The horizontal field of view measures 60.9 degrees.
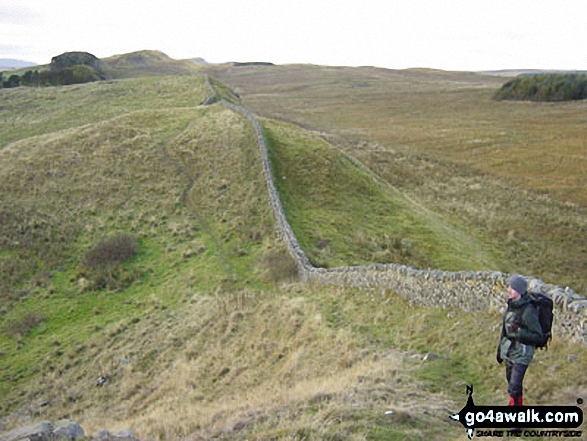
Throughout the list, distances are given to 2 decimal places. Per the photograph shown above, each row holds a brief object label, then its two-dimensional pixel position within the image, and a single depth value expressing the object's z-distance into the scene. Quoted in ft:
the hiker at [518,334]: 23.85
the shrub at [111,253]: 85.84
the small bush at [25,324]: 68.44
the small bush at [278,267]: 71.82
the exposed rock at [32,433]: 30.55
